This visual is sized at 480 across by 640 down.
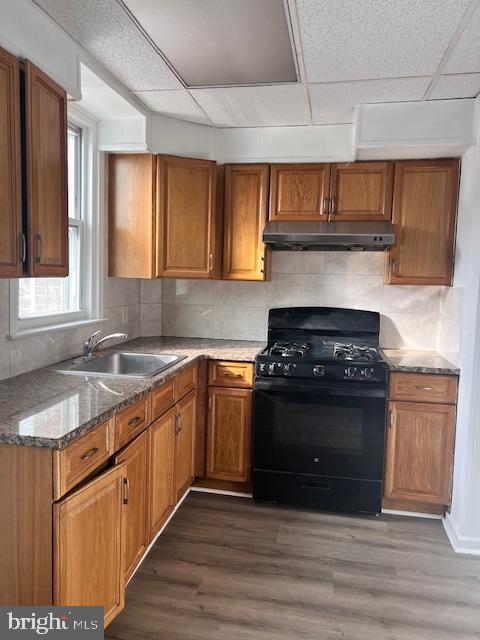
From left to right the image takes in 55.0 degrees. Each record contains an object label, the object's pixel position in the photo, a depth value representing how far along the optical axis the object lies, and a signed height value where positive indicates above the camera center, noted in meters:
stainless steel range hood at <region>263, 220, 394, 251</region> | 2.68 +0.29
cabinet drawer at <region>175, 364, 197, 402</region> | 2.50 -0.58
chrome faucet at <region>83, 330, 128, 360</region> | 2.54 -0.37
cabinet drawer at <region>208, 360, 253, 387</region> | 2.85 -0.57
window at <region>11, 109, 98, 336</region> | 2.61 +0.19
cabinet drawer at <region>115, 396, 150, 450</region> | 1.79 -0.59
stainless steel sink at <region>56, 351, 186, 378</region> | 2.60 -0.49
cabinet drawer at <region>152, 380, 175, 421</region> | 2.19 -0.59
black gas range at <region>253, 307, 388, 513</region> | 2.67 -0.85
